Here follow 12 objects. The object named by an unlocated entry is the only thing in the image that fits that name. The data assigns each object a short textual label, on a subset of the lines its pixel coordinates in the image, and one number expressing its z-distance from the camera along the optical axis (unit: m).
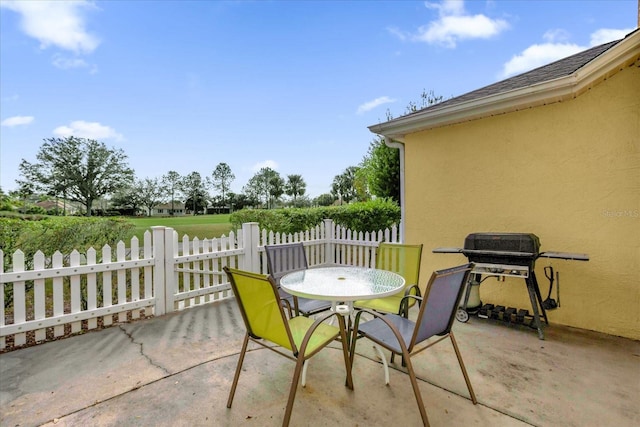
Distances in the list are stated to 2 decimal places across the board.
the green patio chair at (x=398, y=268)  2.95
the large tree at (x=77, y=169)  36.38
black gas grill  3.28
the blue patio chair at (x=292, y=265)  3.03
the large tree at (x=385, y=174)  10.27
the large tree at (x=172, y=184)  54.36
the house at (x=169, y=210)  55.31
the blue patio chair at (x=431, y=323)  1.85
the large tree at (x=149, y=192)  46.97
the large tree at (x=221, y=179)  56.88
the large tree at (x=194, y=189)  55.56
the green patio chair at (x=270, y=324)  1.82
